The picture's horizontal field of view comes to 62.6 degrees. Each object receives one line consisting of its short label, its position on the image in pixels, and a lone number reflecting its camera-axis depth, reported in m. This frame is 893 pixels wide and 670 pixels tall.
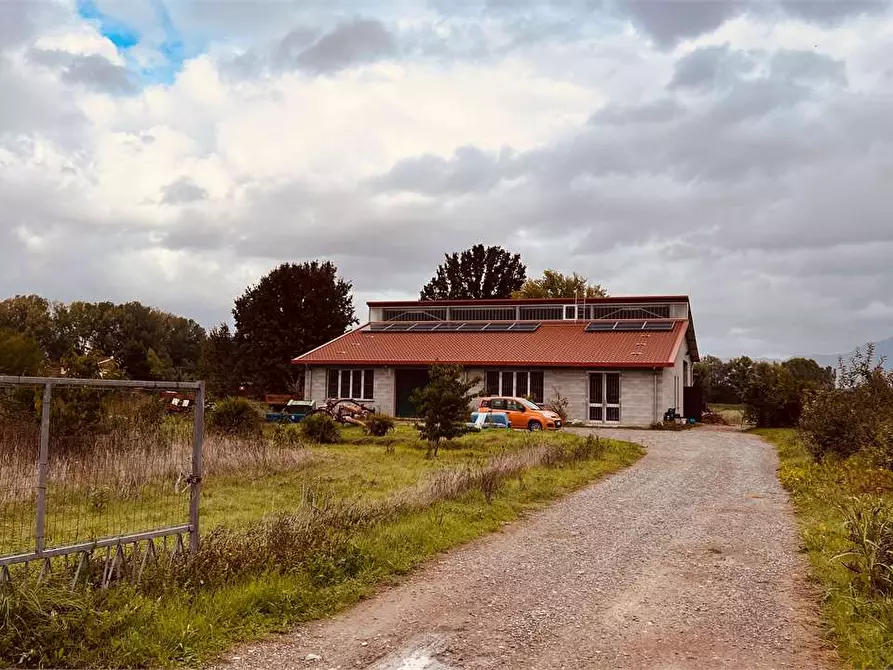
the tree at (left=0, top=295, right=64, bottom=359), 69.62
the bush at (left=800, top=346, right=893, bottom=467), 16.56
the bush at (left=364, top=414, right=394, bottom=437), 24.05
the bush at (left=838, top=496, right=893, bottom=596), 6.75
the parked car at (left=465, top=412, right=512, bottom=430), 26.50
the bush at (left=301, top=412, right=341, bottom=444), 22.25
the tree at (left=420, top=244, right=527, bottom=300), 69.31
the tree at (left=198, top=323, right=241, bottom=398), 46.74
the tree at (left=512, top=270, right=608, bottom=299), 61.65
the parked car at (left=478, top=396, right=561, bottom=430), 27.41
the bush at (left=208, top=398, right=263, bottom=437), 20.75
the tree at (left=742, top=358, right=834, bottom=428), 30.88
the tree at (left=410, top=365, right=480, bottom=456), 19.38
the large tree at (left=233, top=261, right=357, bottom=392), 48.00
